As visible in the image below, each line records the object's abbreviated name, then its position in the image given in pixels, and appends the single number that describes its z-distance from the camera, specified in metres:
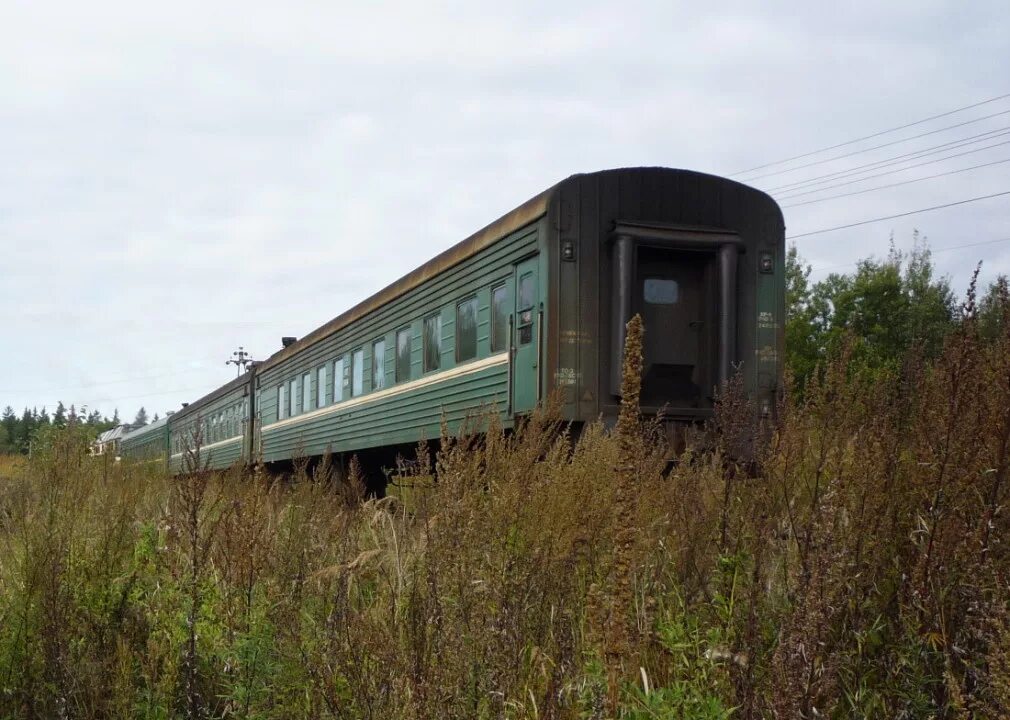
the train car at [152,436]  30.91
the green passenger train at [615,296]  7.94
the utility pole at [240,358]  58.78
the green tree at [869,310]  41.16
